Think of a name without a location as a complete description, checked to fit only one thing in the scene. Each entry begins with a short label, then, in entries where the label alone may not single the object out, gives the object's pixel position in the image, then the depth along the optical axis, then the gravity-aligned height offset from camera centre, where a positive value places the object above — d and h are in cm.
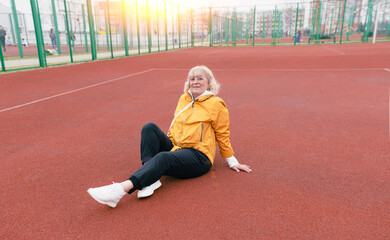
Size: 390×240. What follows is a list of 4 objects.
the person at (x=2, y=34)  1451 +30
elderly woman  249 -85
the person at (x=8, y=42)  2525 -16
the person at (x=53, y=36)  1876 +22
